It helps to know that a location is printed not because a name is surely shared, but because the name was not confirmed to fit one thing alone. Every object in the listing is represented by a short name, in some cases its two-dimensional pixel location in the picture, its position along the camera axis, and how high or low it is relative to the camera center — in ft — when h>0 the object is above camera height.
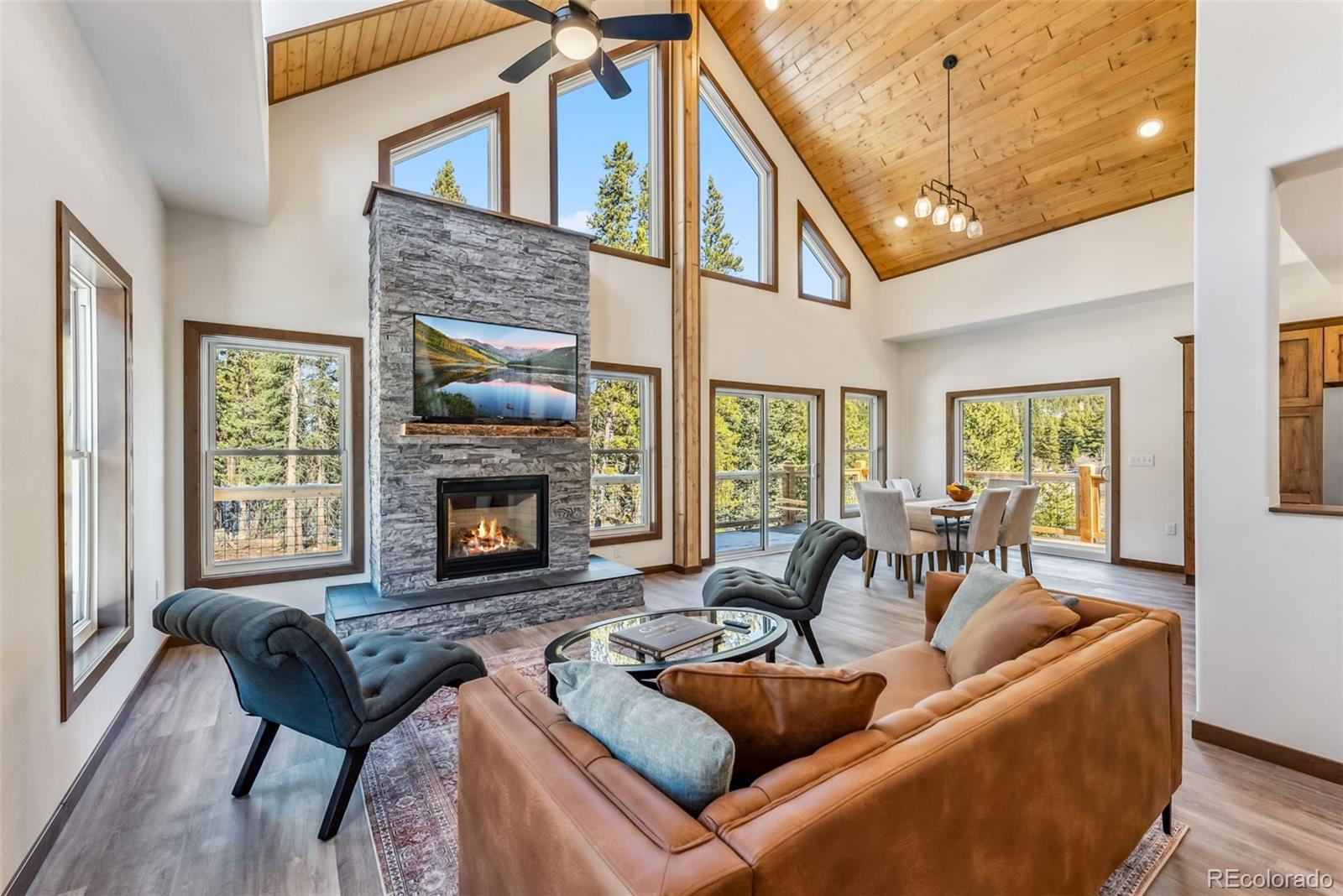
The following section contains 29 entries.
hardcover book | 8.38 -2.71
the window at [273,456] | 13.79 -0.15
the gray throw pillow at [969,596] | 7.91 -1.98
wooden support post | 20.59 +4.58
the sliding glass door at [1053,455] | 22.41 -0.35
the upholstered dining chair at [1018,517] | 18.51 -2.17
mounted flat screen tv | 14.46 +1.93
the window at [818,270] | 25.07 +7.47
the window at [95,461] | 7.94 -0.17
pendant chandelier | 15.81 +6.26
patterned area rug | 6.18 -4.35
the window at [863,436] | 26.68 +0.46
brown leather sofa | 2.98 -2.04
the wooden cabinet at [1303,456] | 15.79 -0.28
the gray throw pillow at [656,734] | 3.39 -1.74
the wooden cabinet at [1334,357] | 15.40 +2.24
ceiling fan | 9.28 +6.90
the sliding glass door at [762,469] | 22.82 -0.84
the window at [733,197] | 22.58 +9.56
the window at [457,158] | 16.34 +8.06
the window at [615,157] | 19.11 +9.57
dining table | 17.56 -2.15
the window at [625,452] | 19.88 -0.15
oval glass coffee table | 8.11 -2.81
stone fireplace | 13.93 -0.53
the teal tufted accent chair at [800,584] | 11.37 -2.67
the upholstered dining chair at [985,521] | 17.16 -2.14
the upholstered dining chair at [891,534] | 17.24 -2.52
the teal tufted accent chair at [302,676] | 6.50 -2.78
